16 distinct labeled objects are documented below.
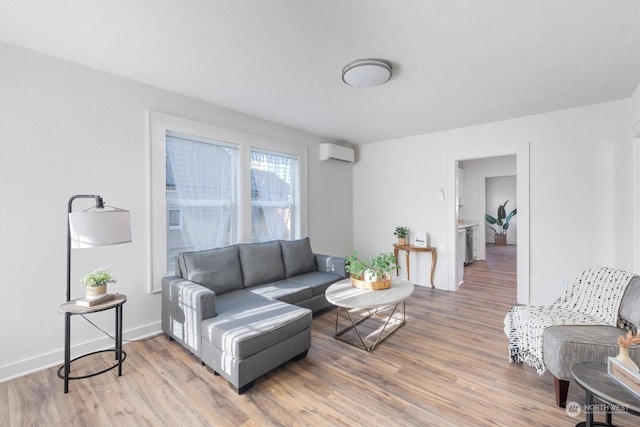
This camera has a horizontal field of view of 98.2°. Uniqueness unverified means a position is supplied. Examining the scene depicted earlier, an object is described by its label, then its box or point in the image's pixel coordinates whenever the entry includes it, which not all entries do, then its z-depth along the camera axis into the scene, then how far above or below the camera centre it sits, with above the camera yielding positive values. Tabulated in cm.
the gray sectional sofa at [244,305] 198 -83
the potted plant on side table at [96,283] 208 -52
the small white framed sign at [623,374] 125 -77
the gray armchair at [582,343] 168 -82
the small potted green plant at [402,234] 465 -36
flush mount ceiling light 225 +119
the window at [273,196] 382 +25
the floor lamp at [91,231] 191 -12
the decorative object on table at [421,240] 447 -44
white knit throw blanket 201 -80
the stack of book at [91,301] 201 -64
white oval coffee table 241 -77
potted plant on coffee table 274 -60
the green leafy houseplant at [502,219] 873 -22
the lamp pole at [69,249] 206 -26
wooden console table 438 -59
